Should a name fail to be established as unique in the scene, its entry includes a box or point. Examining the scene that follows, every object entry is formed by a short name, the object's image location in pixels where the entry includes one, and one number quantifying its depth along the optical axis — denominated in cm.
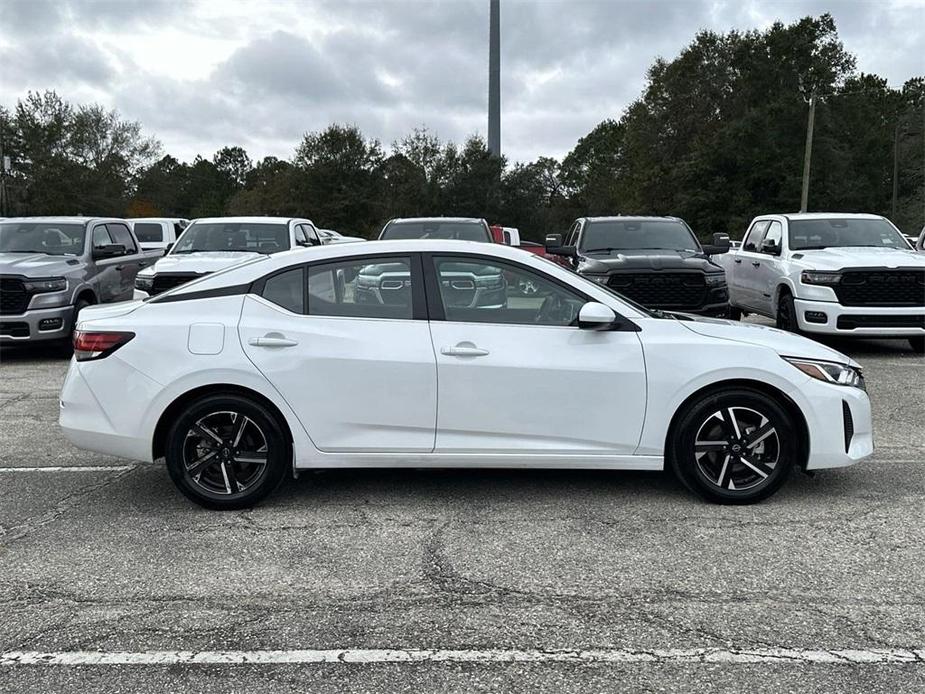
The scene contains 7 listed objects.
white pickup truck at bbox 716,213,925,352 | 1059
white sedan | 494
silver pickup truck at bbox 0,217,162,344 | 1085
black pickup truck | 1091
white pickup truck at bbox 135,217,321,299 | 1155
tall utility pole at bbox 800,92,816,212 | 4284
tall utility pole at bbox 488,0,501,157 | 2673
